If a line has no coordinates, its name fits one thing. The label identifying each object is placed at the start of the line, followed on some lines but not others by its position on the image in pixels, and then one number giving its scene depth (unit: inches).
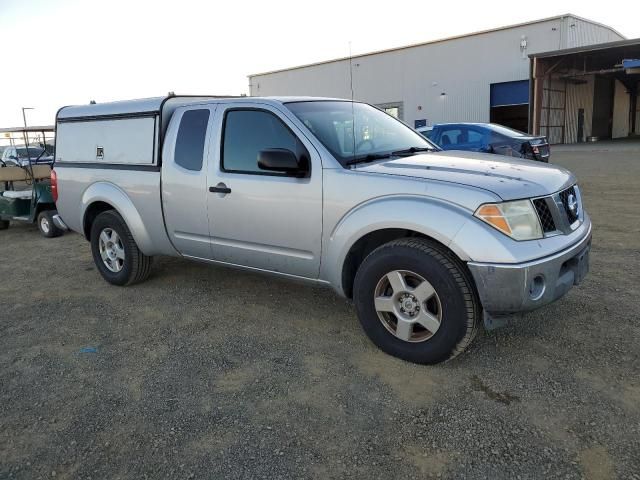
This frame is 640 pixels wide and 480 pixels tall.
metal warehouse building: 1104.8
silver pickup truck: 122.0
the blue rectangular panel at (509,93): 1141.1
